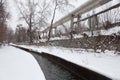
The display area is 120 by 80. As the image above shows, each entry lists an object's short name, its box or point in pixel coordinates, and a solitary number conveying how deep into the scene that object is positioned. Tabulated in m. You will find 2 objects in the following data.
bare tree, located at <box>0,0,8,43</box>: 8.90
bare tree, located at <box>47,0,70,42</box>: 10.50
